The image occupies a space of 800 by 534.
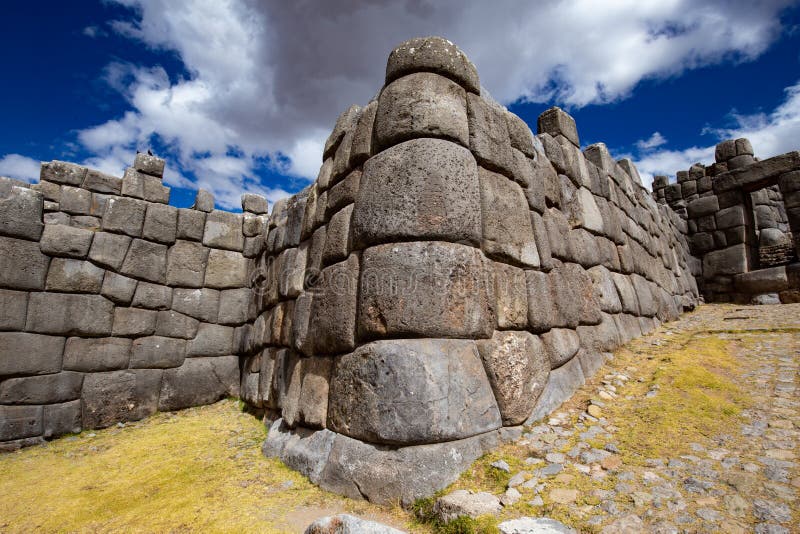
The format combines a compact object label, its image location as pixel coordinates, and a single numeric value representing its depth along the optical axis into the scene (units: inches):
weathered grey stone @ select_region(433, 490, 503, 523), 77.3
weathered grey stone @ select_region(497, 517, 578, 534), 68.5
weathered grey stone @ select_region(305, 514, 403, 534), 68.3
